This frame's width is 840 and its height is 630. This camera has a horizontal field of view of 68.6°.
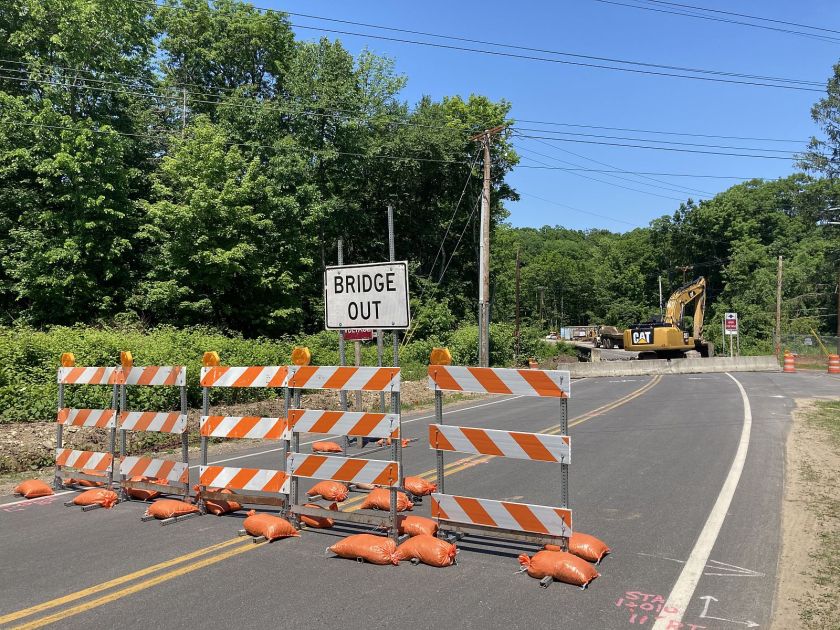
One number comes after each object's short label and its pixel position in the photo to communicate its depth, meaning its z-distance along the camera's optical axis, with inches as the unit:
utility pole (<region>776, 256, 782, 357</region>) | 1762.1
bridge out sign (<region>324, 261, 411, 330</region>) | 327.6
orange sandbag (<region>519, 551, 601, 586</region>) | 187.9
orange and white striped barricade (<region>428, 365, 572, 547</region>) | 207.3
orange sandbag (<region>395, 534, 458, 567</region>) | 205.8
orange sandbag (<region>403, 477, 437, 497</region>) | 289.7
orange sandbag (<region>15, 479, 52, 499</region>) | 319.3
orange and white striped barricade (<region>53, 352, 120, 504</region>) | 316.2
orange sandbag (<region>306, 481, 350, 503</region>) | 281.6
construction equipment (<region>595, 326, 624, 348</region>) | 2018.0
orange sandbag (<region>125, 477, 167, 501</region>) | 303.0
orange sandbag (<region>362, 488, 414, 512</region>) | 265.0
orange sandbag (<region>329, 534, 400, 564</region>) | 209.6
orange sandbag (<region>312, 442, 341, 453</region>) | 418.9
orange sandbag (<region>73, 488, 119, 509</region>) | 293.4
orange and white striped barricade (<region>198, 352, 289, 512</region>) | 260.4
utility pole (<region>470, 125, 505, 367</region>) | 1002.1
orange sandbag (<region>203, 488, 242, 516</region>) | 273.1
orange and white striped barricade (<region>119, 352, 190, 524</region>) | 284.8
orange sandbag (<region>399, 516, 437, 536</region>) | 230.1
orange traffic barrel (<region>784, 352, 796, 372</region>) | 1380.4
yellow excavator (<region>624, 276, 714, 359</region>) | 1472.7
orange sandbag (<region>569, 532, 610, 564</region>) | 204.5
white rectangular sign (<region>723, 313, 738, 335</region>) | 1541.6
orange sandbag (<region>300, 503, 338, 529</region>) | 250.5
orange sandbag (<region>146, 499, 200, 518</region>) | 265.1
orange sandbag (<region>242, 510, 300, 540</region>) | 234.8
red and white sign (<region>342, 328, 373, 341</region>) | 440.5
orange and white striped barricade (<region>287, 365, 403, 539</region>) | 231.5
